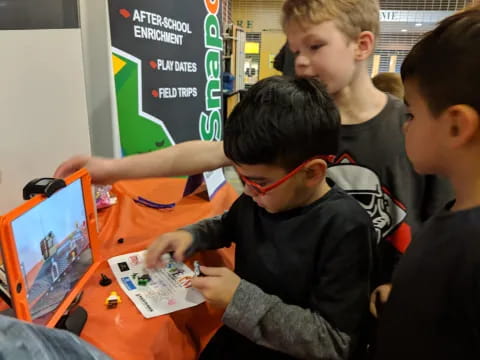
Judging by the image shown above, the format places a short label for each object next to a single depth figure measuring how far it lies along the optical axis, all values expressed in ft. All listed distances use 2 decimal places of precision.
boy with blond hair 3.16
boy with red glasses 2.48
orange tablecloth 2.67
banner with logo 5.50
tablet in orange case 2.04
